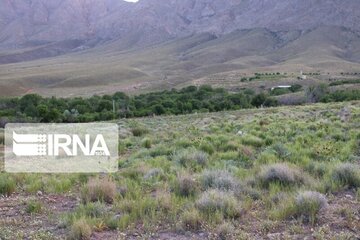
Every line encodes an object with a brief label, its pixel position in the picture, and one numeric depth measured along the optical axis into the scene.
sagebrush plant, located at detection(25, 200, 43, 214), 7.66
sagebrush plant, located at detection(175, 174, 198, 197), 8.23
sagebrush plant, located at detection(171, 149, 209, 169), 10.89
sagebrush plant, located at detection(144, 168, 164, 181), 9.51
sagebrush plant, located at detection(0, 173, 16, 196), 9.13
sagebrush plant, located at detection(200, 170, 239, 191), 8.24
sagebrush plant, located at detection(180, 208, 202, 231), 6.71
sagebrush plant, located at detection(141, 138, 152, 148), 16.45
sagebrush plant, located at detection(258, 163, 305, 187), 8.56
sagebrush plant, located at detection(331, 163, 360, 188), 8.38
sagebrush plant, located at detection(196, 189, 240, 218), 7.02
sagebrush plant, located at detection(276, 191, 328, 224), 6.85
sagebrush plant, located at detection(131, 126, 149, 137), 21.25
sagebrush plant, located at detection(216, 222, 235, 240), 6.28
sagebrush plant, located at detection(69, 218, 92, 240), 6.37
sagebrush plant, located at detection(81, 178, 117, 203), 8.16
